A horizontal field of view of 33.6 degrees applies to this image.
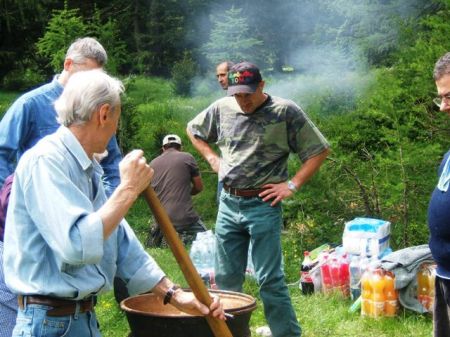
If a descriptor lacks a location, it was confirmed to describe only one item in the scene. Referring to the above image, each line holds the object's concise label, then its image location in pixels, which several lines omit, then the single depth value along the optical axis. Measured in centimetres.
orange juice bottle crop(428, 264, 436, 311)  589
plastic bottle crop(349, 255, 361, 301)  640
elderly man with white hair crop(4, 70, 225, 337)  242
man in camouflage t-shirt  487
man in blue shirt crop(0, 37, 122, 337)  412
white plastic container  656
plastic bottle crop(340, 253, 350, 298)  655
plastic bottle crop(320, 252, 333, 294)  659
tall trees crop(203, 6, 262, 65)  1956
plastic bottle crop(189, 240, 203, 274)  714
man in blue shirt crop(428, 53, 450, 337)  364
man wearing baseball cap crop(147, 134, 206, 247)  855
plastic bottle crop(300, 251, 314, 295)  672
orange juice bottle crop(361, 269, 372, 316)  602
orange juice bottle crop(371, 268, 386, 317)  596
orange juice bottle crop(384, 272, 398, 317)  597
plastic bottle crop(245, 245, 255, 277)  691
